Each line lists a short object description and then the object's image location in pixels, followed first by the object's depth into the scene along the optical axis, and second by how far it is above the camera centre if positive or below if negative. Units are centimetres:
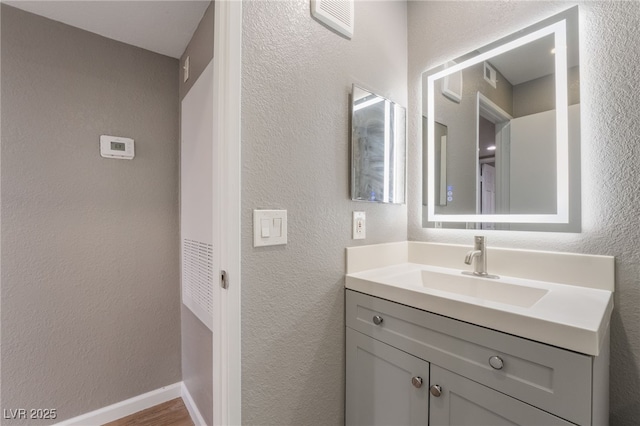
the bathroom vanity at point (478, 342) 66 -38
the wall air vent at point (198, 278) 142 -37
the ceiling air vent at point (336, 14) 110 +84
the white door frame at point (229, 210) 86 +1
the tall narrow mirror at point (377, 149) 122 +32
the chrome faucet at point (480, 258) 117 -20
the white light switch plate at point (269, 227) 92 -5
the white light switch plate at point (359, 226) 123 -6
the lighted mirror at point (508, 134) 106 +36
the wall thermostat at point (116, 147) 163 +41
